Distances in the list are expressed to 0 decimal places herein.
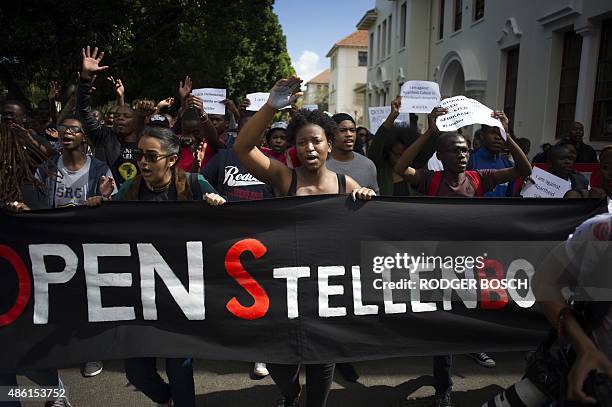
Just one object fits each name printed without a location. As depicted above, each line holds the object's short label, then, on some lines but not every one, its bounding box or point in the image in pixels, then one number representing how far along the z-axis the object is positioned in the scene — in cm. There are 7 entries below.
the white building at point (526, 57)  901
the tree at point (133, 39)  1137
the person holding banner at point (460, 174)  350
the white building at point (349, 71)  5459
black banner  272
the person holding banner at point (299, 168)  271
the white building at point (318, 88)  8569
